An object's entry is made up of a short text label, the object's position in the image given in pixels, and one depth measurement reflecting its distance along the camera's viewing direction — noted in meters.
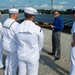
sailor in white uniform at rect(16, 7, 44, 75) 1.83
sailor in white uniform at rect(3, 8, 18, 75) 2.18
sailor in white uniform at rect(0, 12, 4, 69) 2.65
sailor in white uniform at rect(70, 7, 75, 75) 2.02
